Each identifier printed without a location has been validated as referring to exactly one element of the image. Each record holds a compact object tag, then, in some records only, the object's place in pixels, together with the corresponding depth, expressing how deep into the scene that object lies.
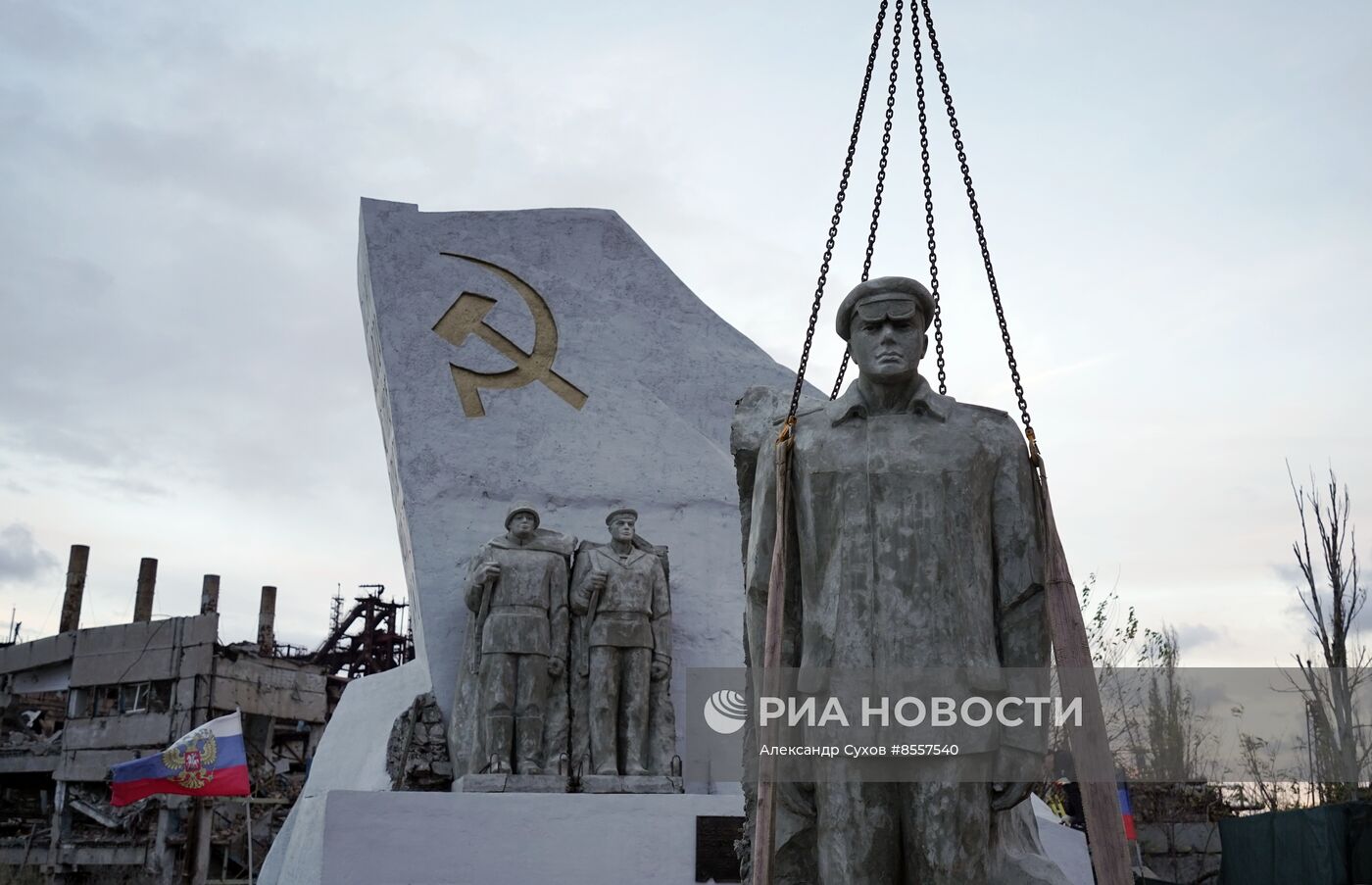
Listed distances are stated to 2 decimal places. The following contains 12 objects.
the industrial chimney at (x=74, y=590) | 30.33
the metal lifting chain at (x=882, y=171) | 3.82
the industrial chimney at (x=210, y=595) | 32.53
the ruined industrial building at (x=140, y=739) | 19.98
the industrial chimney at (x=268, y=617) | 31.38
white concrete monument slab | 8.77
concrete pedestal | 6.73
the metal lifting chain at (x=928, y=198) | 3.88
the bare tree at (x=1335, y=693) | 12.70
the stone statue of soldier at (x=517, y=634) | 7.57
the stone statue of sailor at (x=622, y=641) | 7.70
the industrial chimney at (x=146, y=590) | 30.88
